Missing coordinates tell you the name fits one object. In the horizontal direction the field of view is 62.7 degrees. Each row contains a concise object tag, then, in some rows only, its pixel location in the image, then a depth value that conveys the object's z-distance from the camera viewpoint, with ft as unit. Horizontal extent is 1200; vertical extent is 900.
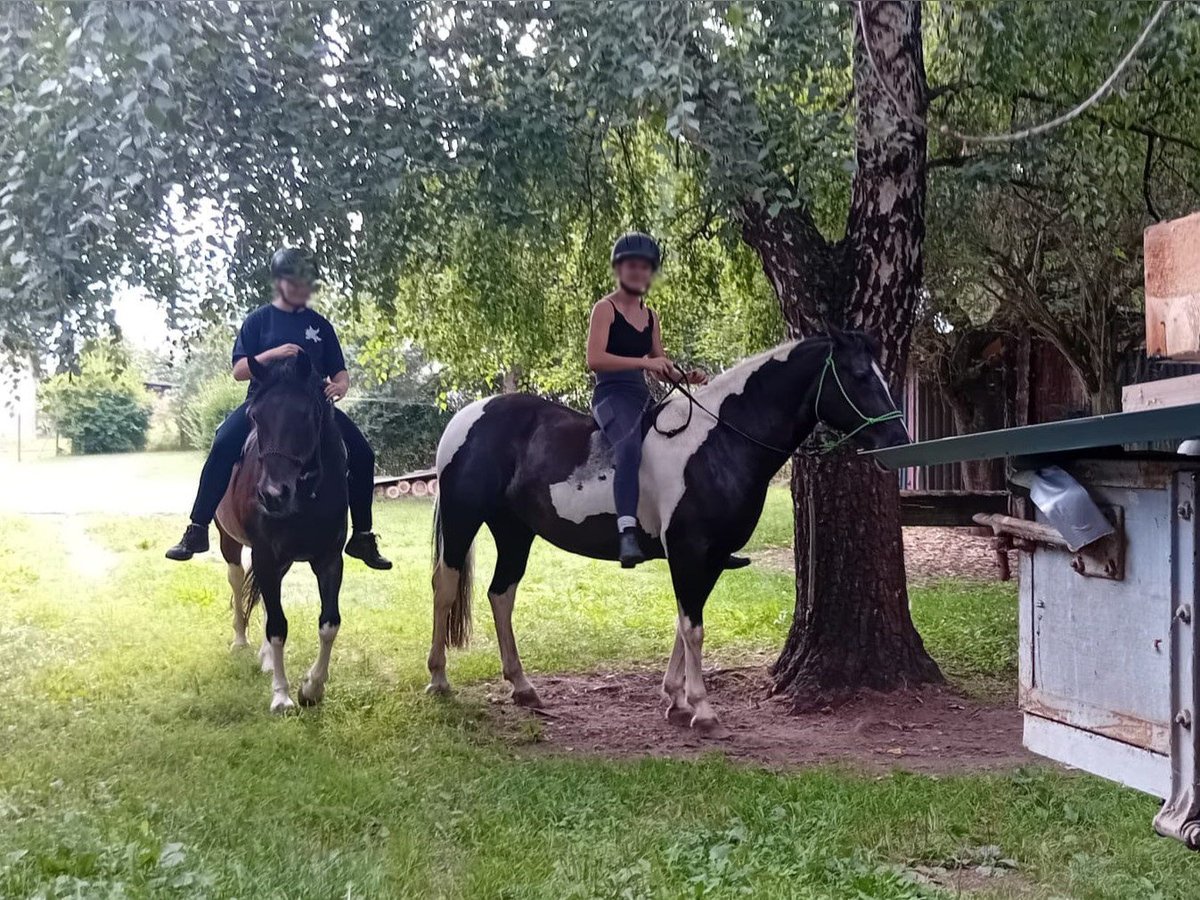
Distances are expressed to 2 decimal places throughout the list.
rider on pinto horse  17.17
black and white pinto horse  16.92
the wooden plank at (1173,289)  6.31
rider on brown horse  17.02
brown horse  16.79
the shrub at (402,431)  59.29
